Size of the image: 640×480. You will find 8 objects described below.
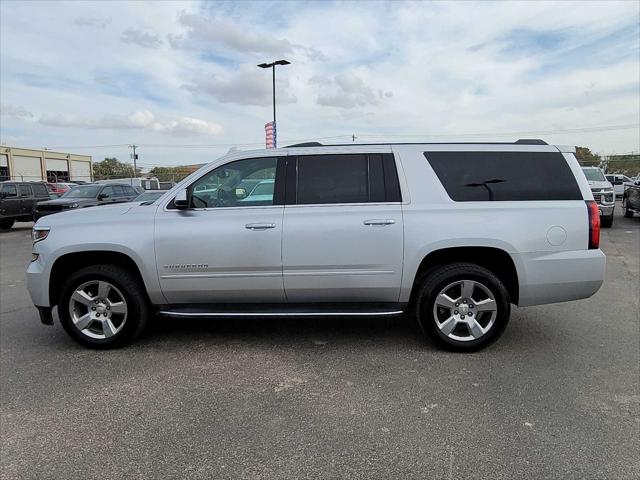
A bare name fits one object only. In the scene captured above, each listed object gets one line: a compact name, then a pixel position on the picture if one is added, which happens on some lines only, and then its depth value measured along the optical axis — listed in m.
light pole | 22.73
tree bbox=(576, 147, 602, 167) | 56.48
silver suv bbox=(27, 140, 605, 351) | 4.27
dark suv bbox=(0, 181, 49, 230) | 17.14
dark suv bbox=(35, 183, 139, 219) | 14.74
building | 52.56
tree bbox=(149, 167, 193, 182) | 62.01
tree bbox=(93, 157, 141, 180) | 85.97
